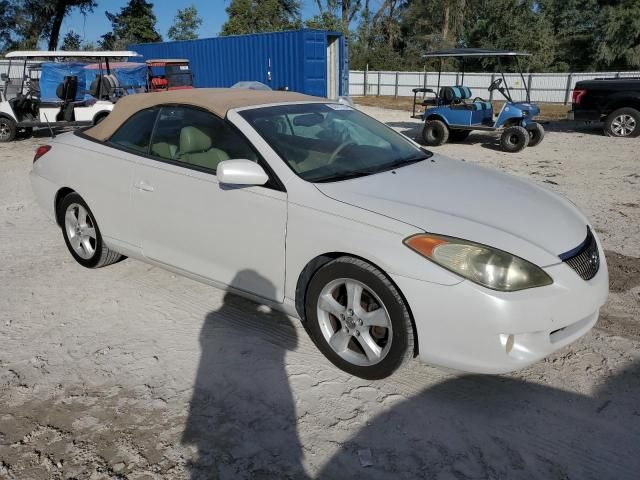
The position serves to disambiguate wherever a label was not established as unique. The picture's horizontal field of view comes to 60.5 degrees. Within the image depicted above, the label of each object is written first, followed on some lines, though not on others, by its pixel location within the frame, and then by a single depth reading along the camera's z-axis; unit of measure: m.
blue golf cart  11.34
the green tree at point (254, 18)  38.12
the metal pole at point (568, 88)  26.58
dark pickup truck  12.66
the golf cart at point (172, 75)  18.92
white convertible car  2.63
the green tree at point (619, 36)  33.50
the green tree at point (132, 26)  41.00
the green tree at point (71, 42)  40.54
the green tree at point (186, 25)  44.78
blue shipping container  19.12
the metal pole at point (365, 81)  31.23
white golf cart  12.95
